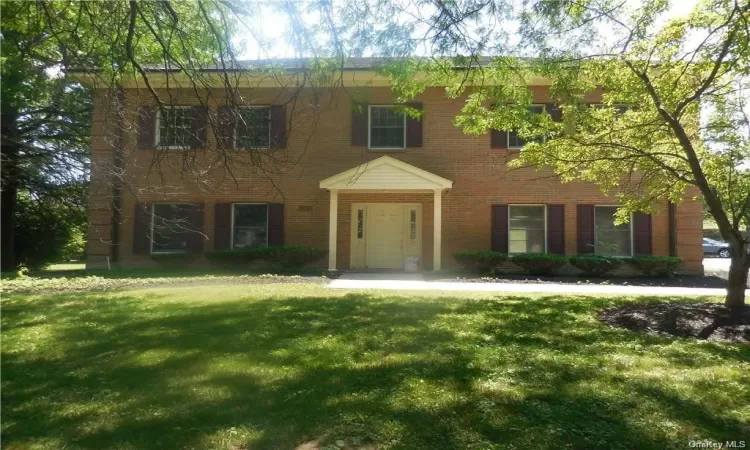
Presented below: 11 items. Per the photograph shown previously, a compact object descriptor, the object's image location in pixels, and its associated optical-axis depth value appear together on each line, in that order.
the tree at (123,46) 6.13
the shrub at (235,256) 14.35
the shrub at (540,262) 13.49
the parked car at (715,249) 29.55
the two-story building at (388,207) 14.52
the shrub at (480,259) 13.78
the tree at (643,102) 6.77
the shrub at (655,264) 13.59
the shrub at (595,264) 13.47
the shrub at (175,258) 14.91
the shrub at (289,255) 14.16
